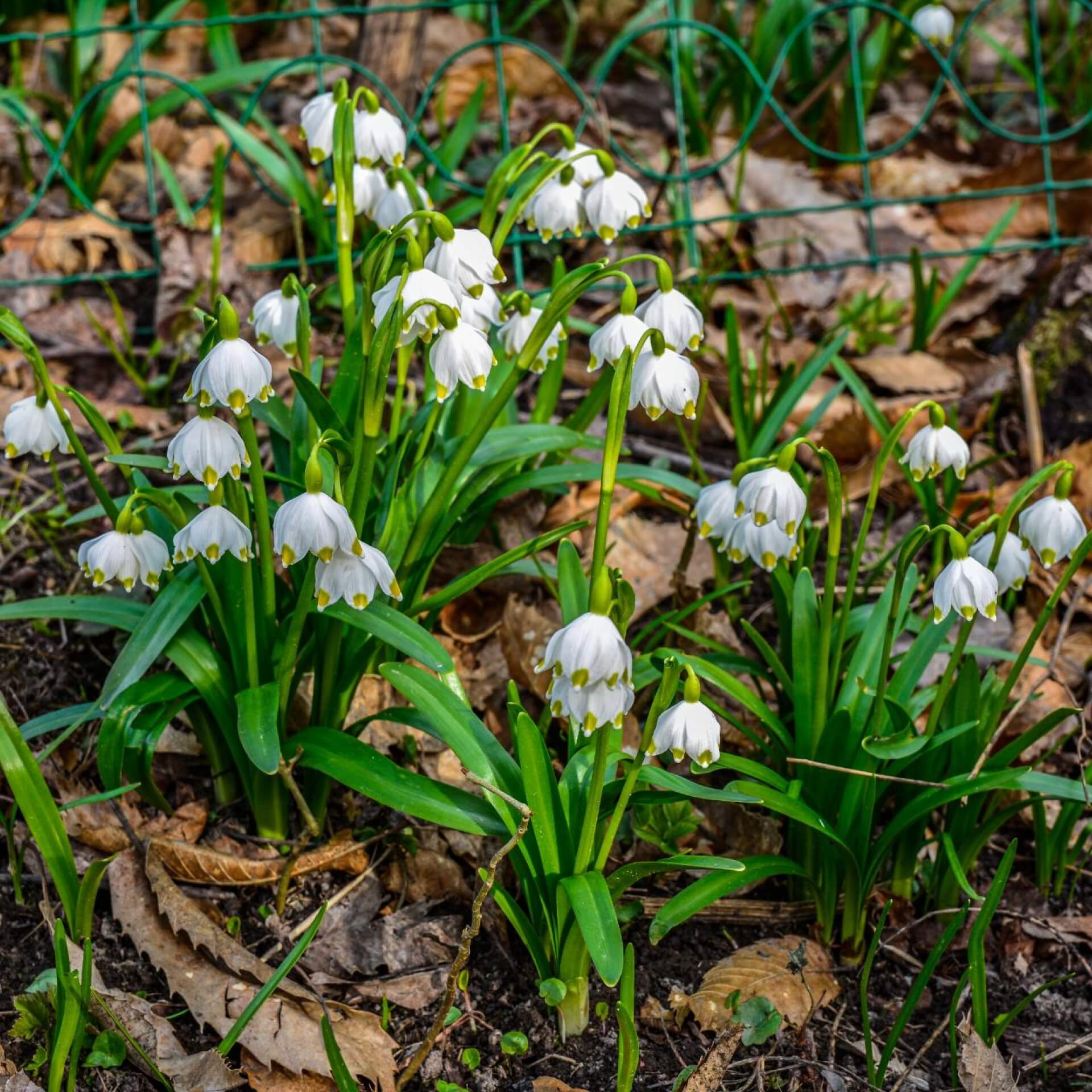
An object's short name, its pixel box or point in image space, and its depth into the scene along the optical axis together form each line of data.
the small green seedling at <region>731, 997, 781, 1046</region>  2.01
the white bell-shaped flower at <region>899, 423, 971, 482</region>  2.01
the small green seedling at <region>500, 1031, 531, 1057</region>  1.98
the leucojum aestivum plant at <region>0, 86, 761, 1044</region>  1.77
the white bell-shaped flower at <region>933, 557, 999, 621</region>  1.83
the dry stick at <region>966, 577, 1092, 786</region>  2.13
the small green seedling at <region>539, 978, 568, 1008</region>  1.94
